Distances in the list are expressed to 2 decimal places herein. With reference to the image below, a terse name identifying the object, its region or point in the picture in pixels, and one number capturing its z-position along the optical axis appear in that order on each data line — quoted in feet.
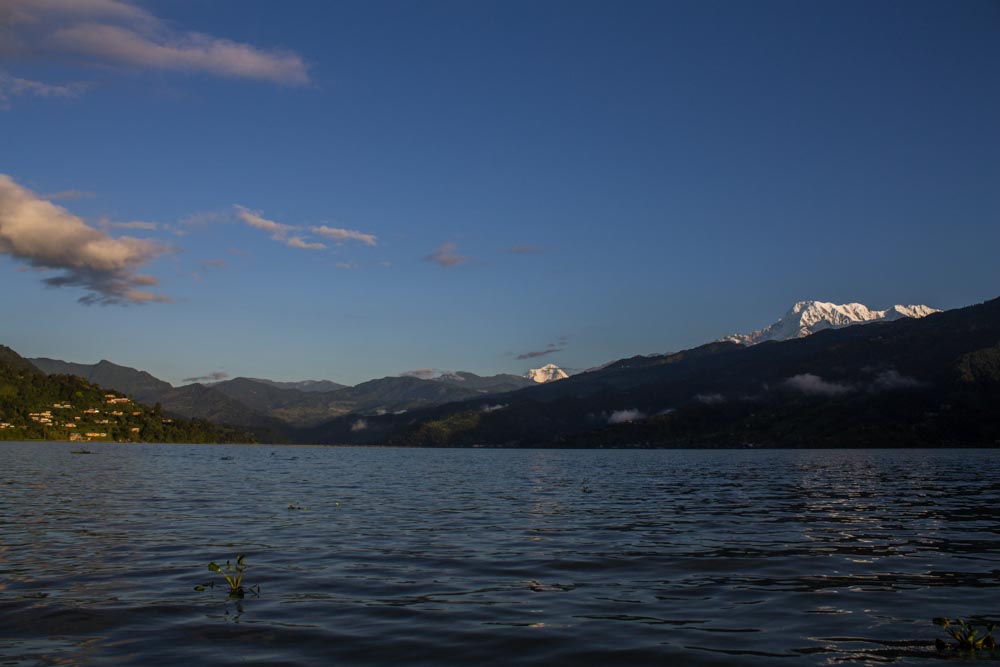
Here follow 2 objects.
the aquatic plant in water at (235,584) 68.59
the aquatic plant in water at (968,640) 51.31
